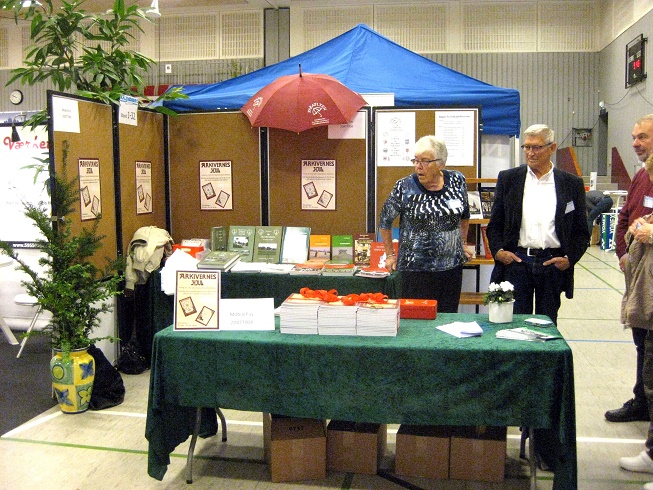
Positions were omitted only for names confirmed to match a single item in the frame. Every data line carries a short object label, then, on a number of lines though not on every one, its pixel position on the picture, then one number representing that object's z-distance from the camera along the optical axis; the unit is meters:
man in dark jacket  3.15
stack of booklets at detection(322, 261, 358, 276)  3.86
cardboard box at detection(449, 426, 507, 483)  2.71
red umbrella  4.30
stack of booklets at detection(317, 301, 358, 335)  2.51
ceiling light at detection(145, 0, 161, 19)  4.76
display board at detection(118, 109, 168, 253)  4.35
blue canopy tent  4.78
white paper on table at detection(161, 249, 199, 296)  4.11
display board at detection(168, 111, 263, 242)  4.68
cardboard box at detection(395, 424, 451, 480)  2.74
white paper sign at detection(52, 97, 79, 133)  3.61
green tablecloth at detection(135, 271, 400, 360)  3.80
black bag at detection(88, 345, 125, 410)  3.71
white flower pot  2.69
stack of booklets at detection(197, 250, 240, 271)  4.02
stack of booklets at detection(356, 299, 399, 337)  2.48
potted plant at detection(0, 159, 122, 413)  3.51
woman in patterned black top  3.28
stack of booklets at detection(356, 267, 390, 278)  3.78
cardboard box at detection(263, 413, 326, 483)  2.75
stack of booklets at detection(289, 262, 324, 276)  3.88
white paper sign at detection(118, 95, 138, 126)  4.22
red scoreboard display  10.20
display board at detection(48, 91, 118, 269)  3.63
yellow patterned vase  3.56
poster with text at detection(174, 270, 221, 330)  2.62
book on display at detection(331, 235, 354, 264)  4.37
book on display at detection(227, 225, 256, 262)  4.36
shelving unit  4.45
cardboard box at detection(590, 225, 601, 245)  11.07
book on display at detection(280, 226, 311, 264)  4.32
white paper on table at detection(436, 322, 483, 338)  2.51
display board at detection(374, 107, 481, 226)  4.48
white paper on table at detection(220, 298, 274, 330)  2.62
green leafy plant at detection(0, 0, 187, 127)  4.06
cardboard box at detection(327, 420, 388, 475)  2.80
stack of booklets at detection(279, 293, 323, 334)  2.53
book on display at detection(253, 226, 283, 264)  4.33
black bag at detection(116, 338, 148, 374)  4.30
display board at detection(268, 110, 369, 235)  4.53
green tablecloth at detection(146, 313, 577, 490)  2.32
